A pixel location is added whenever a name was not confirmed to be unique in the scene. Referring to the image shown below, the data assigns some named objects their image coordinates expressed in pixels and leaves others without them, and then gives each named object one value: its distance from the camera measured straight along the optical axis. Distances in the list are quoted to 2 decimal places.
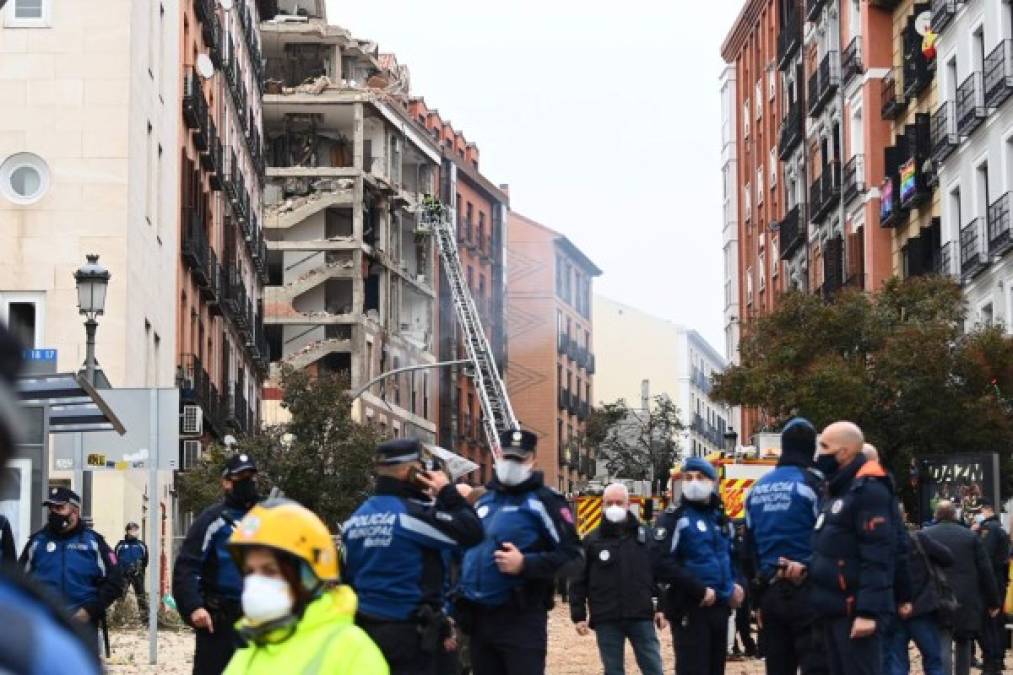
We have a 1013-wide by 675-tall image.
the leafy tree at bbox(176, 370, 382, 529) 49.78
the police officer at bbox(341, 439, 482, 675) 11.09
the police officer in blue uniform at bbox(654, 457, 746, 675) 15.08
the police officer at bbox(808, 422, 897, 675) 12.23
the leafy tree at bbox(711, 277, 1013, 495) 41.09
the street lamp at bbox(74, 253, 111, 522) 26.52
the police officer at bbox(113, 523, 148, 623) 34.31
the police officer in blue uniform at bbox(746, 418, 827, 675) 13.73
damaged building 87.50
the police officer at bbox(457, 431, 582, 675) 12.46
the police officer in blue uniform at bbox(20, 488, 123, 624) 16.50
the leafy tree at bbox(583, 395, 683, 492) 97.19
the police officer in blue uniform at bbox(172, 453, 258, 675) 12.88
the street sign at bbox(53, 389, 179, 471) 23.41
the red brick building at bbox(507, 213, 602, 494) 117.81
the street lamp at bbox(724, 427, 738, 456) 41.44
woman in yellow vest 5.37
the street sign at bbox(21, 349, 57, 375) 24.00
